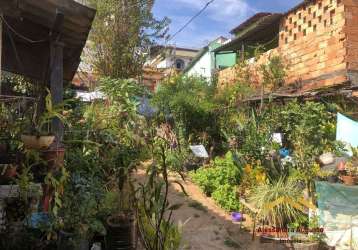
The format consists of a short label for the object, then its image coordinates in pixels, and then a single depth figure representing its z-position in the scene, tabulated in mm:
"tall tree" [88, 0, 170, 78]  14875
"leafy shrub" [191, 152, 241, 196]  8916
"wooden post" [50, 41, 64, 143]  4738
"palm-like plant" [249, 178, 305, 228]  6578
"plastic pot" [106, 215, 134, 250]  4066
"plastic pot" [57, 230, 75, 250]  3441
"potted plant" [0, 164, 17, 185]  3707
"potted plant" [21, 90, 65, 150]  3604
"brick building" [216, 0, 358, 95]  9664
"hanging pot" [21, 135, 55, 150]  3598
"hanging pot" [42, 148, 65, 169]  3764
